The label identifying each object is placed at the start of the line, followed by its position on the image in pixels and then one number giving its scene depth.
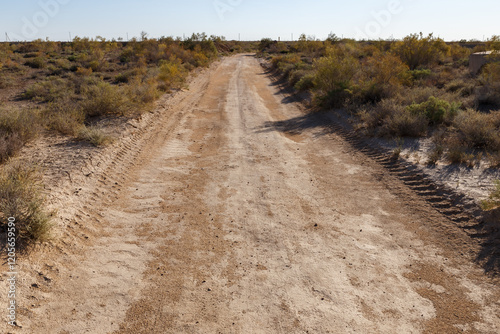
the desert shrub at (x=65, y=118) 10.45
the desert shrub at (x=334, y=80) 15.88
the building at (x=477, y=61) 18.40
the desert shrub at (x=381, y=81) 14.63
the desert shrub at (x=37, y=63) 28.61
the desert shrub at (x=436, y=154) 8.80
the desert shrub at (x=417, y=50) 22.65
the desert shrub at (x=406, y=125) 10.80
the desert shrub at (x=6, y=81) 20.61
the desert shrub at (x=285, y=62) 28.23
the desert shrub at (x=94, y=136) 9.60
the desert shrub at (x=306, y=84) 20.56
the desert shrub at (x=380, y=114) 12.06
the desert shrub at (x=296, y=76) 23.47
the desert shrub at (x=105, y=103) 12.71
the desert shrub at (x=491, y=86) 13.02
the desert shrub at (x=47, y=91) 16.89
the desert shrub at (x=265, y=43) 75.12
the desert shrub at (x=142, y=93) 14.27
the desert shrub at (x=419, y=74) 18.45
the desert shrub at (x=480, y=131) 9.04
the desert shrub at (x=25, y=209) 5.10
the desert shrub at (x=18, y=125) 9.17
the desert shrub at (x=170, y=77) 20.89
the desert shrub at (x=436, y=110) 11.36
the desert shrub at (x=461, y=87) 14.83
